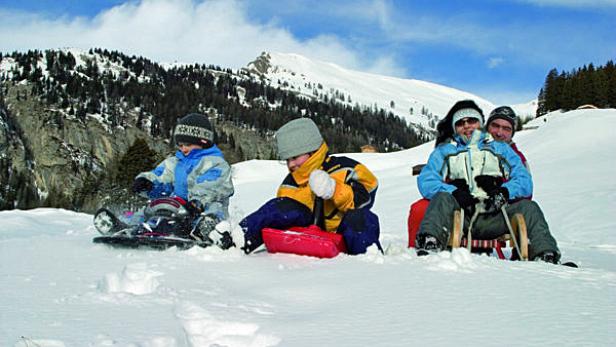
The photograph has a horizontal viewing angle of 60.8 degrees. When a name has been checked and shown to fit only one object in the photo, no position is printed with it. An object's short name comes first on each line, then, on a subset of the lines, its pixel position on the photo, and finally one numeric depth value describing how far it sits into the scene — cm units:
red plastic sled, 326
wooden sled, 365
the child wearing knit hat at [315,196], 348
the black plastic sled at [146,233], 367
